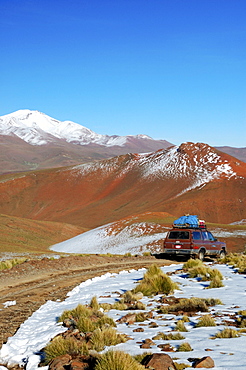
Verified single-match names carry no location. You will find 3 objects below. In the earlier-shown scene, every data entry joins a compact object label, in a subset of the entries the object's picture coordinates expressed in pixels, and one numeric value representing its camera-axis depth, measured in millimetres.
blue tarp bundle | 22948
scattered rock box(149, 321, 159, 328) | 7971
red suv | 21172
